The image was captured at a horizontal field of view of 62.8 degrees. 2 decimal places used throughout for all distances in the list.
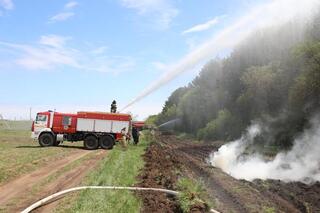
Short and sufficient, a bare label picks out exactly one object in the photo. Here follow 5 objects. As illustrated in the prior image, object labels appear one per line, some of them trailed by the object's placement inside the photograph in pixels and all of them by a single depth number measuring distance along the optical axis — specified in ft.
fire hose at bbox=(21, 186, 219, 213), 25.14
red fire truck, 75.56
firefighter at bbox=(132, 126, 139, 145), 84.17
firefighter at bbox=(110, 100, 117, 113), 80.38
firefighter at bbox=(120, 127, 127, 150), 75.61
